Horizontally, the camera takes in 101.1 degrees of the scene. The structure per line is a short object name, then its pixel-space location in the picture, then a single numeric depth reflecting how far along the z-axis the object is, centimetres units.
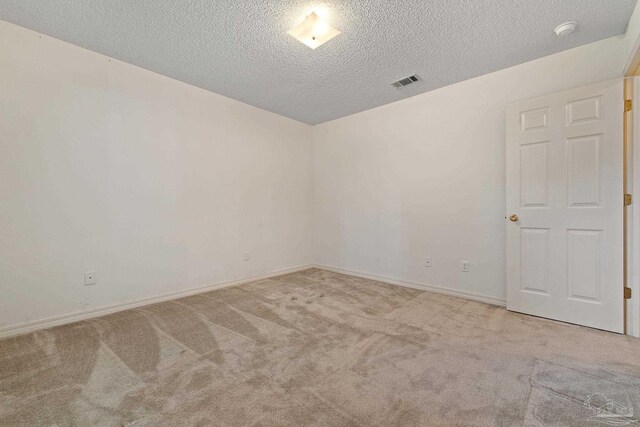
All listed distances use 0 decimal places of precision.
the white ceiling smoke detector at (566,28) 209
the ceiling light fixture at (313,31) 206
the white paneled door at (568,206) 219
